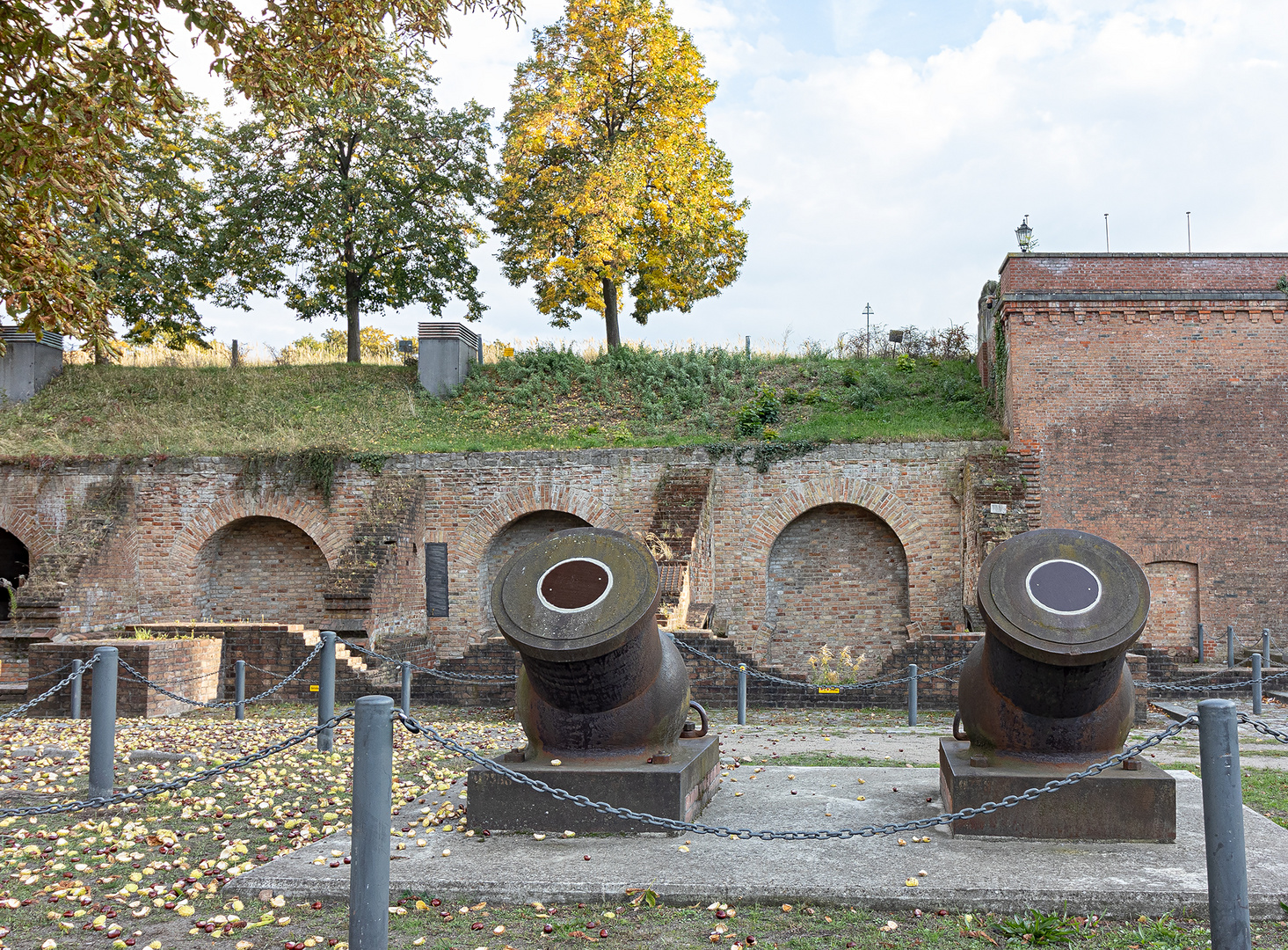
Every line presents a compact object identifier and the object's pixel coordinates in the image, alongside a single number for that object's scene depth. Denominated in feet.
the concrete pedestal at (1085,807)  16.76
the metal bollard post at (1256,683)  36.11
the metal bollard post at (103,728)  21.83
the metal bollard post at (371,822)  11.32
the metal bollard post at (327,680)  26.86
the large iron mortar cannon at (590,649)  17.78
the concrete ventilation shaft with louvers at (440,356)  68.80
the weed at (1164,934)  12.82
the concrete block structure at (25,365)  69.87
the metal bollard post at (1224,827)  11.44
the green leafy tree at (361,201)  74.33
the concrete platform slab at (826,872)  14.15
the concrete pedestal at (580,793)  17.80
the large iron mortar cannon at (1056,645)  16.87
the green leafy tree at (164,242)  73.92
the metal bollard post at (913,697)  34.76
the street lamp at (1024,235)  59.77
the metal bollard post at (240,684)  36.76
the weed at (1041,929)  12.92
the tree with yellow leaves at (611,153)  70.08
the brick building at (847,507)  51.01
